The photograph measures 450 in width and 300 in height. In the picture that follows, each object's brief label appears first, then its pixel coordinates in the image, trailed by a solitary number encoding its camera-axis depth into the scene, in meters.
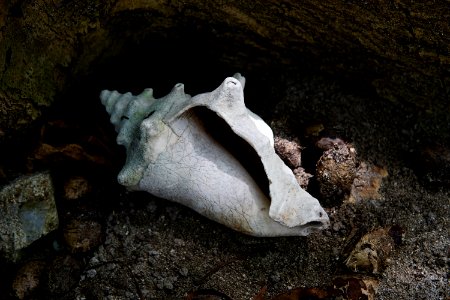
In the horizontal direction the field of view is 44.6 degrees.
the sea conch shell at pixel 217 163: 0.37
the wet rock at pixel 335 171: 0.40
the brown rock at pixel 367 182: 0.42
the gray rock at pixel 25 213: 0.41
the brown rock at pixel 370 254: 0.38
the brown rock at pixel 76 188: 0.43
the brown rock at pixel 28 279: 0.40
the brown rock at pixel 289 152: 0.42
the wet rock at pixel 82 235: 0.41
